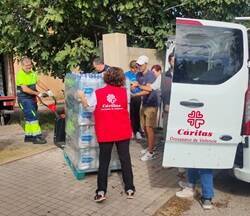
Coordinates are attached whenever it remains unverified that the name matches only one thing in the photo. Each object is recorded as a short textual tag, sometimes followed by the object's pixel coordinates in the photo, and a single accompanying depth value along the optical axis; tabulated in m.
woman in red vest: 2.93
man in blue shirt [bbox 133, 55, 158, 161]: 4.11
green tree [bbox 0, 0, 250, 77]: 5.26
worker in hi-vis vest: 4.66
